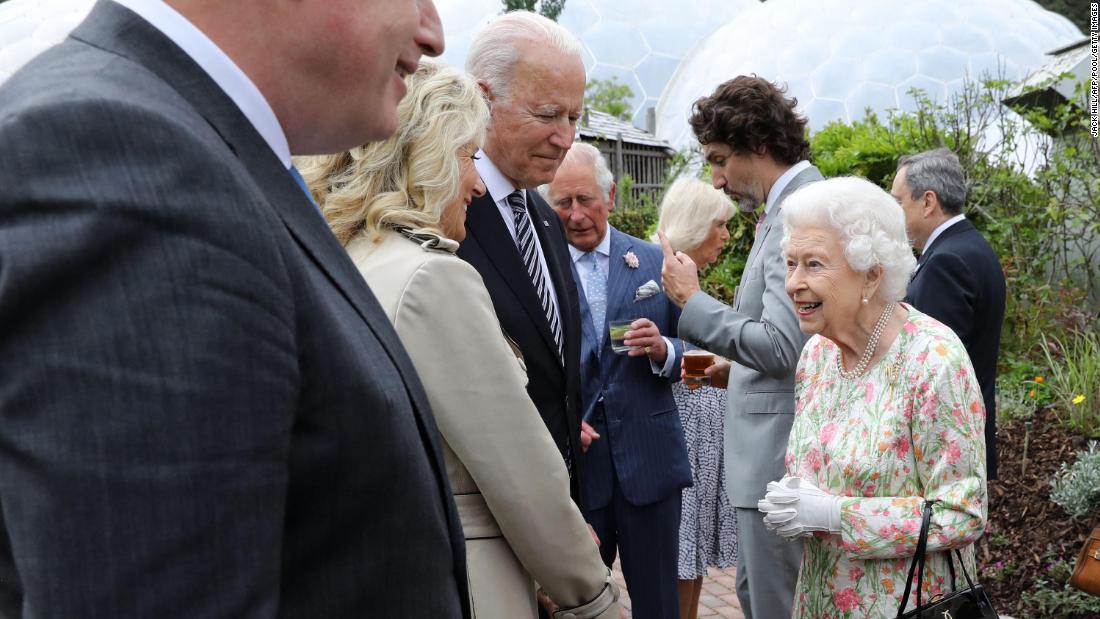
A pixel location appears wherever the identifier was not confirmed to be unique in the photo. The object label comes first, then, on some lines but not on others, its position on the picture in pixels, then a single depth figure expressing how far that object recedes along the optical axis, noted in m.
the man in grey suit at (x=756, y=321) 3.51
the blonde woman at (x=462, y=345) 2.13
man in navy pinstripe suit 3.94
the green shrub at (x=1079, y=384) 6.28
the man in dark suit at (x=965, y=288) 5.37
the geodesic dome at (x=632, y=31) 31.05
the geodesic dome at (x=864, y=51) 22.56
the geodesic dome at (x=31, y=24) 17.38
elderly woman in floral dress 2.72
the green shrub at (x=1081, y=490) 5.18
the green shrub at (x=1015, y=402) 6.72
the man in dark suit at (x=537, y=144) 3.03
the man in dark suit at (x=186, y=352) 0.79
